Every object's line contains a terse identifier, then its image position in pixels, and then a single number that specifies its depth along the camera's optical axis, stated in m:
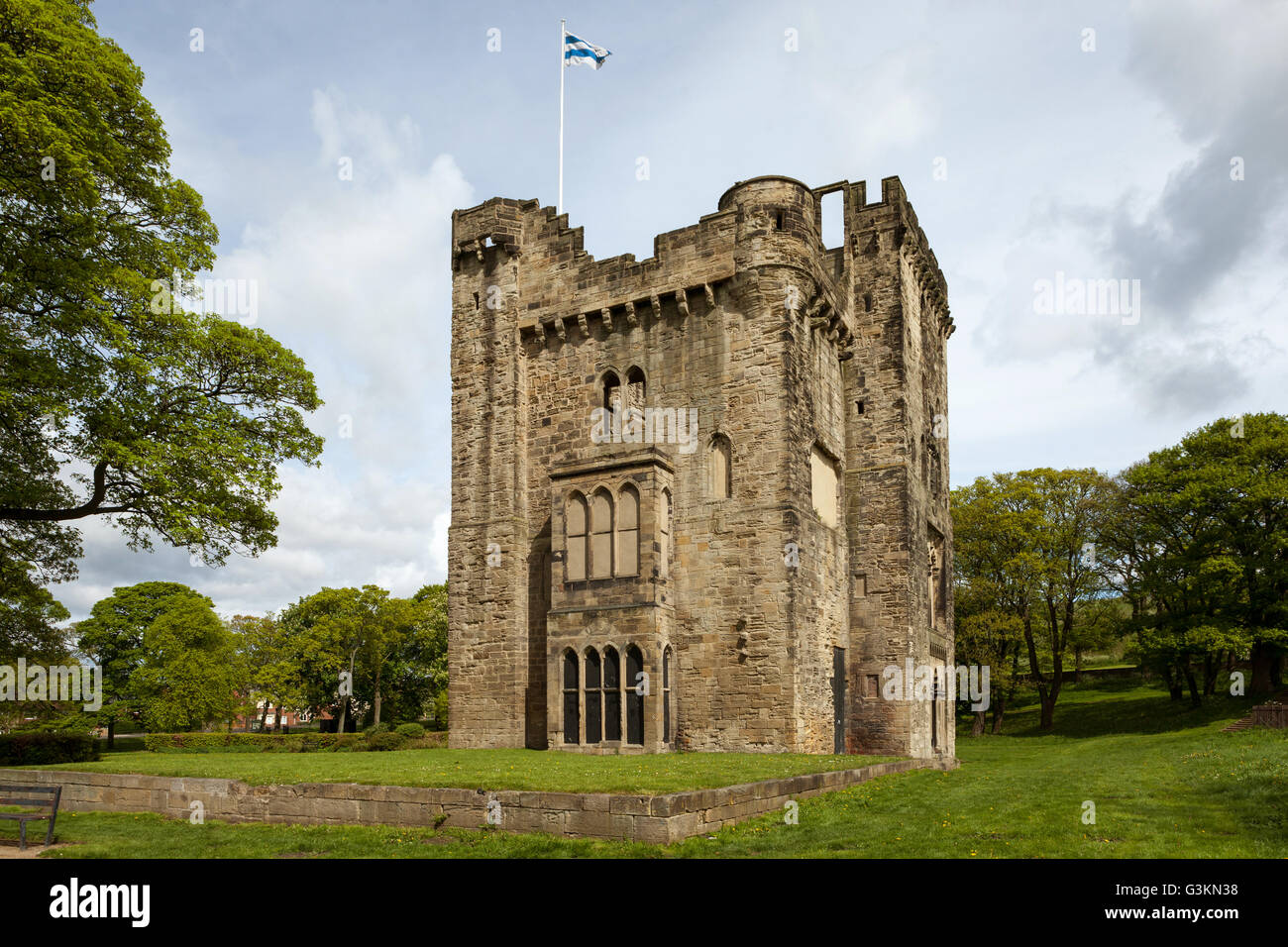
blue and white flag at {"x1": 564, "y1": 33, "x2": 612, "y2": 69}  28.11
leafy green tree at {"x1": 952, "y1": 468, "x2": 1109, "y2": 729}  48.91
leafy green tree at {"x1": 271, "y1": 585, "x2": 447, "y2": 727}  57.81
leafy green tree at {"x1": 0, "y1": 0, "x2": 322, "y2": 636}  18.92
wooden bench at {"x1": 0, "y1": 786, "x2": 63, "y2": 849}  12.31
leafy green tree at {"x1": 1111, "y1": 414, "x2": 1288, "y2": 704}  39.59
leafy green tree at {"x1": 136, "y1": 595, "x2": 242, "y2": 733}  50.78
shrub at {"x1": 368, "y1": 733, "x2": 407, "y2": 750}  30.36
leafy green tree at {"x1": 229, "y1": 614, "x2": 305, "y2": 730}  58.00
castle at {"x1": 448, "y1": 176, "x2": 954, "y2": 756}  23.50
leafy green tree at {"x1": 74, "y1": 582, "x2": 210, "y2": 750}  56.25
